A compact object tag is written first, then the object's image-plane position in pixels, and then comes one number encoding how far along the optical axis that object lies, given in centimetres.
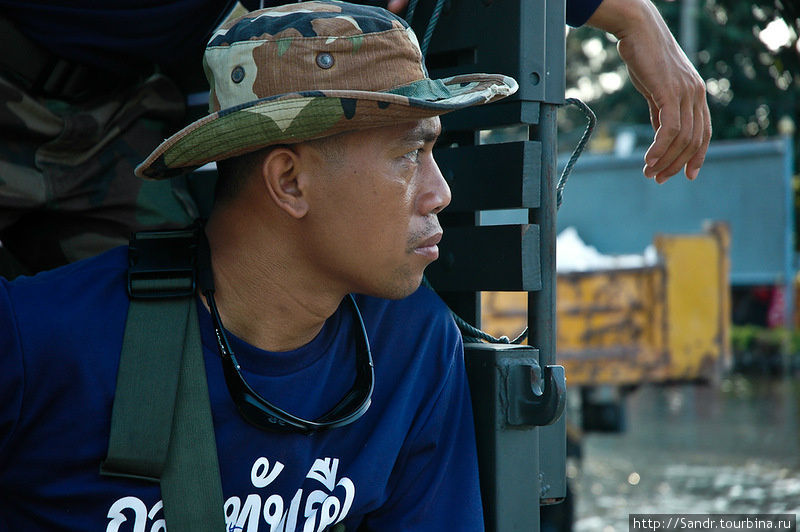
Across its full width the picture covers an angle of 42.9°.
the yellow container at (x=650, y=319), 525
